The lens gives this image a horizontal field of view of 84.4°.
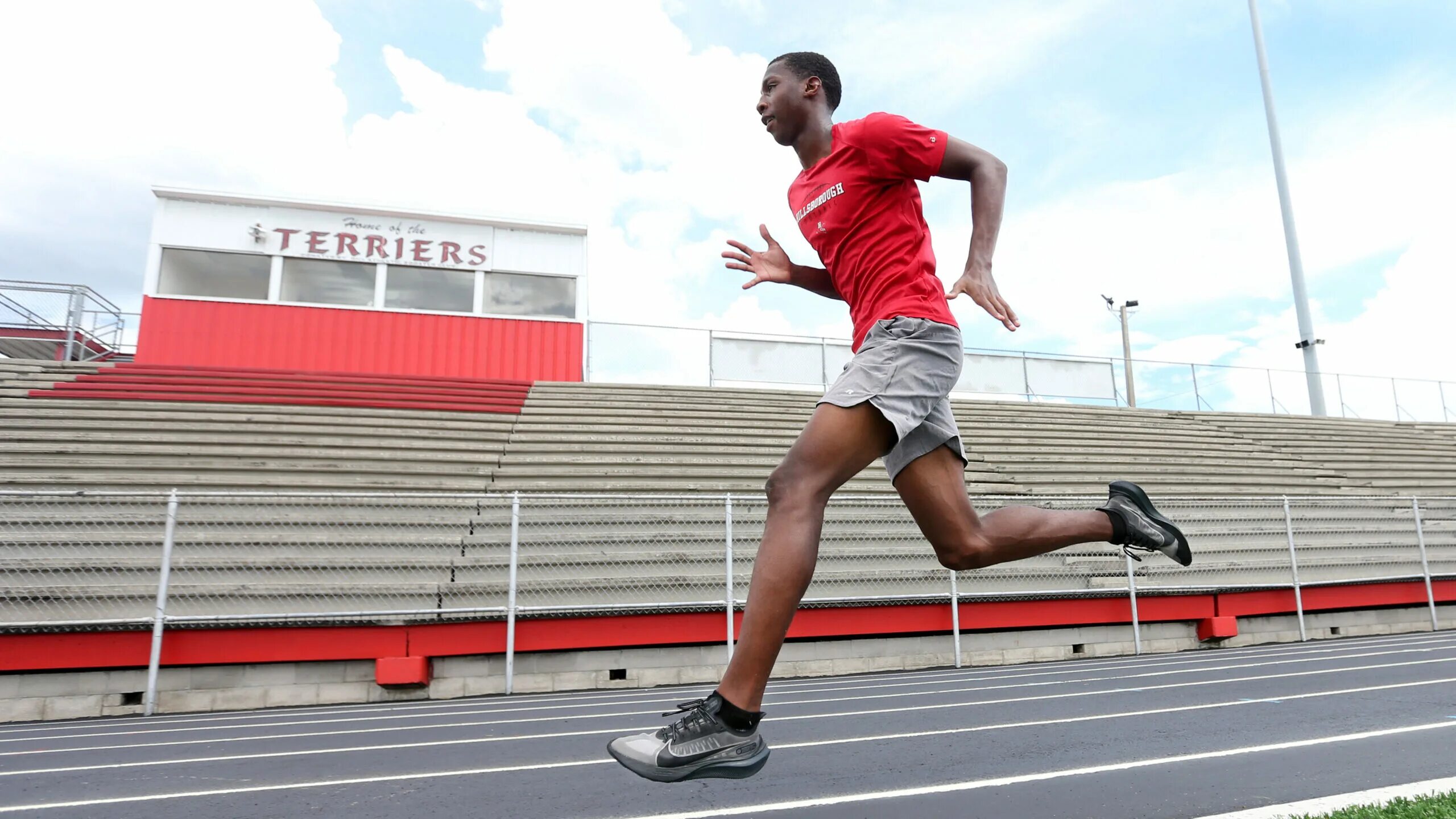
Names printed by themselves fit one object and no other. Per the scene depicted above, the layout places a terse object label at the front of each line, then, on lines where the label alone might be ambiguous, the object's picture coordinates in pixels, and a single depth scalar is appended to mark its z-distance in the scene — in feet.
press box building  44.86
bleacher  22.31
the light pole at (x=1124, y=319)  88.84
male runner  6.15
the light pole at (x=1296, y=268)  58.08
